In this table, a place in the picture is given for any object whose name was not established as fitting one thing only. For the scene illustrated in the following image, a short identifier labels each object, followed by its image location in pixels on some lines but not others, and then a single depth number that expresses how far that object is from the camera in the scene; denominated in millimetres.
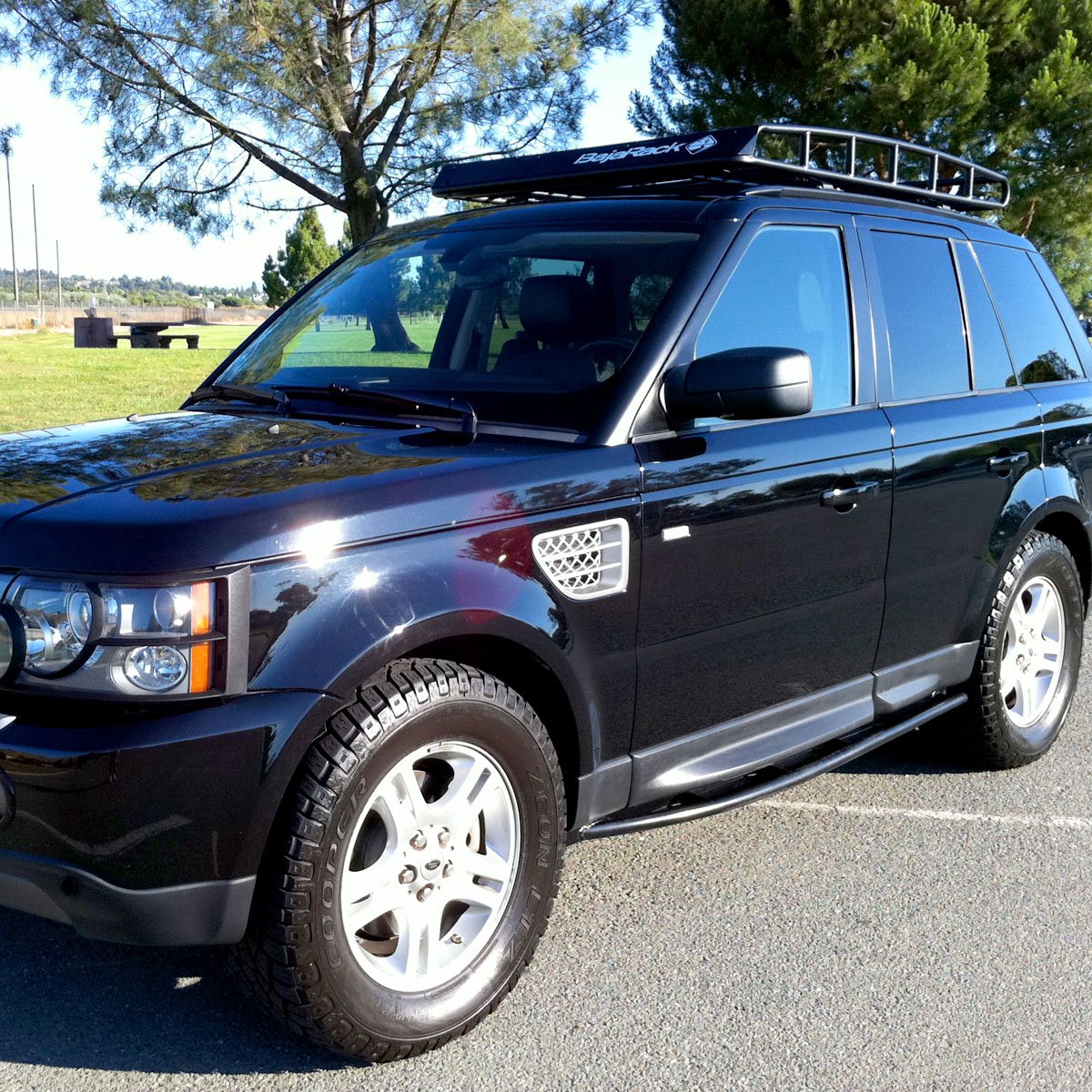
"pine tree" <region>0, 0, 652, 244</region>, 16234
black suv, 2510
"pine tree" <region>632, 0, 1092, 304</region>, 20750
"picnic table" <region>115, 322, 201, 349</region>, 31172
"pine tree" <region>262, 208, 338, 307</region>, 75369
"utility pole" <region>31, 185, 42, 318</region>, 73775
